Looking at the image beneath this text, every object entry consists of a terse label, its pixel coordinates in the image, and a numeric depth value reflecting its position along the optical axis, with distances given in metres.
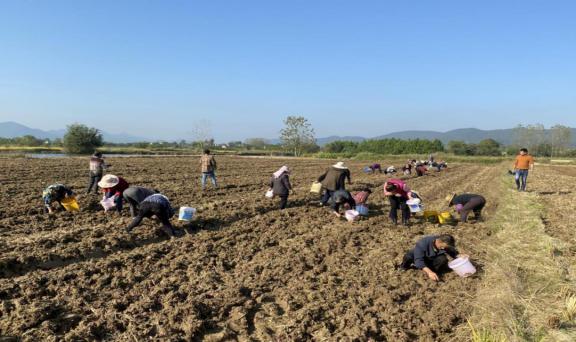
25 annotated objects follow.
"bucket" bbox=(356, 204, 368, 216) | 9.35
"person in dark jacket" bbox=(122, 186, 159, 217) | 7.53
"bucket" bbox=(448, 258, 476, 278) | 5.69
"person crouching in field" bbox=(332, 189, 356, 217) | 9.15
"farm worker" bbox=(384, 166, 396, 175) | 21.70
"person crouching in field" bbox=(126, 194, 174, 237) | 6.95
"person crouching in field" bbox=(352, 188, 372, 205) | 9.62
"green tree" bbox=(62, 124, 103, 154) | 50.00
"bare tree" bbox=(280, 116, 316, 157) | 73.62
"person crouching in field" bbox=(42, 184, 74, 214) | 8.63
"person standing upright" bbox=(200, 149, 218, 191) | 12.98
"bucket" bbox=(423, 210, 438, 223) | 9.07
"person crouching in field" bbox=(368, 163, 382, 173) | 22.19
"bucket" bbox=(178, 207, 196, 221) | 8.06
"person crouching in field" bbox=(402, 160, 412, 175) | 21.12
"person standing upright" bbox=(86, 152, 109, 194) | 10.97
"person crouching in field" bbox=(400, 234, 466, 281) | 5.69
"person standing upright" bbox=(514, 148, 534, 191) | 13.26
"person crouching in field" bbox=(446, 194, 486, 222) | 8.92
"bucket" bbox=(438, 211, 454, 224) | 8.72
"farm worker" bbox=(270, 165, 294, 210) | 9.81
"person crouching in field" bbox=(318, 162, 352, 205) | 9.58
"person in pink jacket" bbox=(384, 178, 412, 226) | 8.25
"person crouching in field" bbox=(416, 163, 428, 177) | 21.11
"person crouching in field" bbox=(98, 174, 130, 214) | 7.92
